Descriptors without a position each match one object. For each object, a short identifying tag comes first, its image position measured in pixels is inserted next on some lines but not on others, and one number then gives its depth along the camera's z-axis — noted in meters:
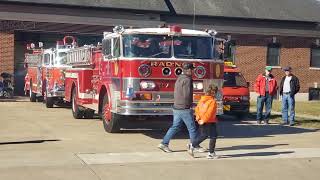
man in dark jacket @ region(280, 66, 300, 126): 17.33
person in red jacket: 17.47
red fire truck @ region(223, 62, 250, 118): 18.53
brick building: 29.44
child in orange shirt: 10.31
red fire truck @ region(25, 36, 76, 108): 20.73
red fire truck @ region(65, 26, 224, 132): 12.77
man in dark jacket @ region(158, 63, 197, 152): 10.66
